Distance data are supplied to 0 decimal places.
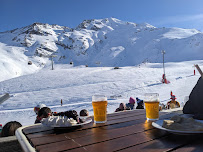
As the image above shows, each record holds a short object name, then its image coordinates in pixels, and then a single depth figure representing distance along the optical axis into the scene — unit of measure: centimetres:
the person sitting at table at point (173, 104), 625
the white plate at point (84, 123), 143
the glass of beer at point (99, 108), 174
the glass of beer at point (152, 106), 174
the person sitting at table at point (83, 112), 377
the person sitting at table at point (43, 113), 312
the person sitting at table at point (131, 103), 655
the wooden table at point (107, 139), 105
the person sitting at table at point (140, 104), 541
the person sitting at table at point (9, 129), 236
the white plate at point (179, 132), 116
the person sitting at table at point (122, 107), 442
